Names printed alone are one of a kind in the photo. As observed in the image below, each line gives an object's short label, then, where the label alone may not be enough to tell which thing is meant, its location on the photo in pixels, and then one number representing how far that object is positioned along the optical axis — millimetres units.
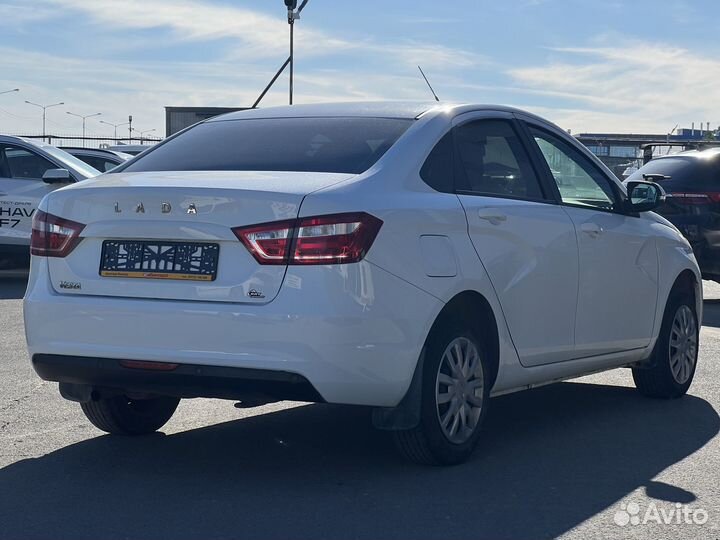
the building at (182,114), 30344
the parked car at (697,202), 14422
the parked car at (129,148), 31125
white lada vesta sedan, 5270
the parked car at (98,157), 20828
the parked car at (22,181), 16484
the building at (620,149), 30875
